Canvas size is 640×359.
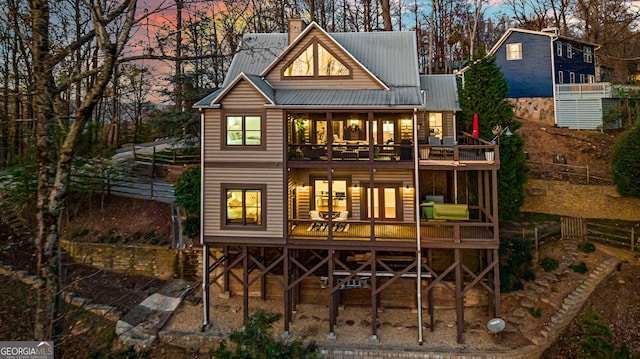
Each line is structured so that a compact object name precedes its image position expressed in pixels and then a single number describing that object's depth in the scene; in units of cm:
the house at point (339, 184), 1366
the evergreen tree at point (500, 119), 1599
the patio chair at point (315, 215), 1525
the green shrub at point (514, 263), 1451
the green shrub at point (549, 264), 1514
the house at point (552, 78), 2661
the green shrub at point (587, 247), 1570
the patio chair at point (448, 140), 1616
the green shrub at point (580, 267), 1477
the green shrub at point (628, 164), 1728
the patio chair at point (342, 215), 1555
